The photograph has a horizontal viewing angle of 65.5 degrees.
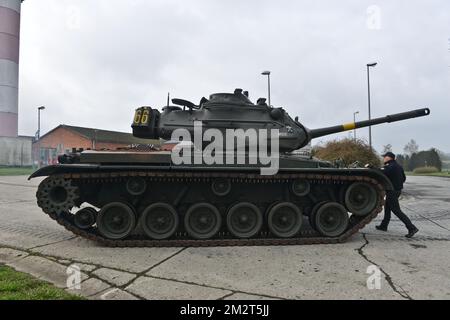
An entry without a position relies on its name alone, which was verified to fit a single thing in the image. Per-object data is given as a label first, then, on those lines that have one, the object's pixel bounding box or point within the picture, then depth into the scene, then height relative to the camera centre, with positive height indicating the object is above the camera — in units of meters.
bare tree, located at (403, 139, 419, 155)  77.19 +4.88
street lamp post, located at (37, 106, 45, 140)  41.14 +6.66
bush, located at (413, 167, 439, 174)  51.59 -0.16
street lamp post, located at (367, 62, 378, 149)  23.19 +6.57
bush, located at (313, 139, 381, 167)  19.66 +0.98
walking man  7.87 -0.38
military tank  6.82 -0.47
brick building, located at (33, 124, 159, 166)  45.31 +4.20
